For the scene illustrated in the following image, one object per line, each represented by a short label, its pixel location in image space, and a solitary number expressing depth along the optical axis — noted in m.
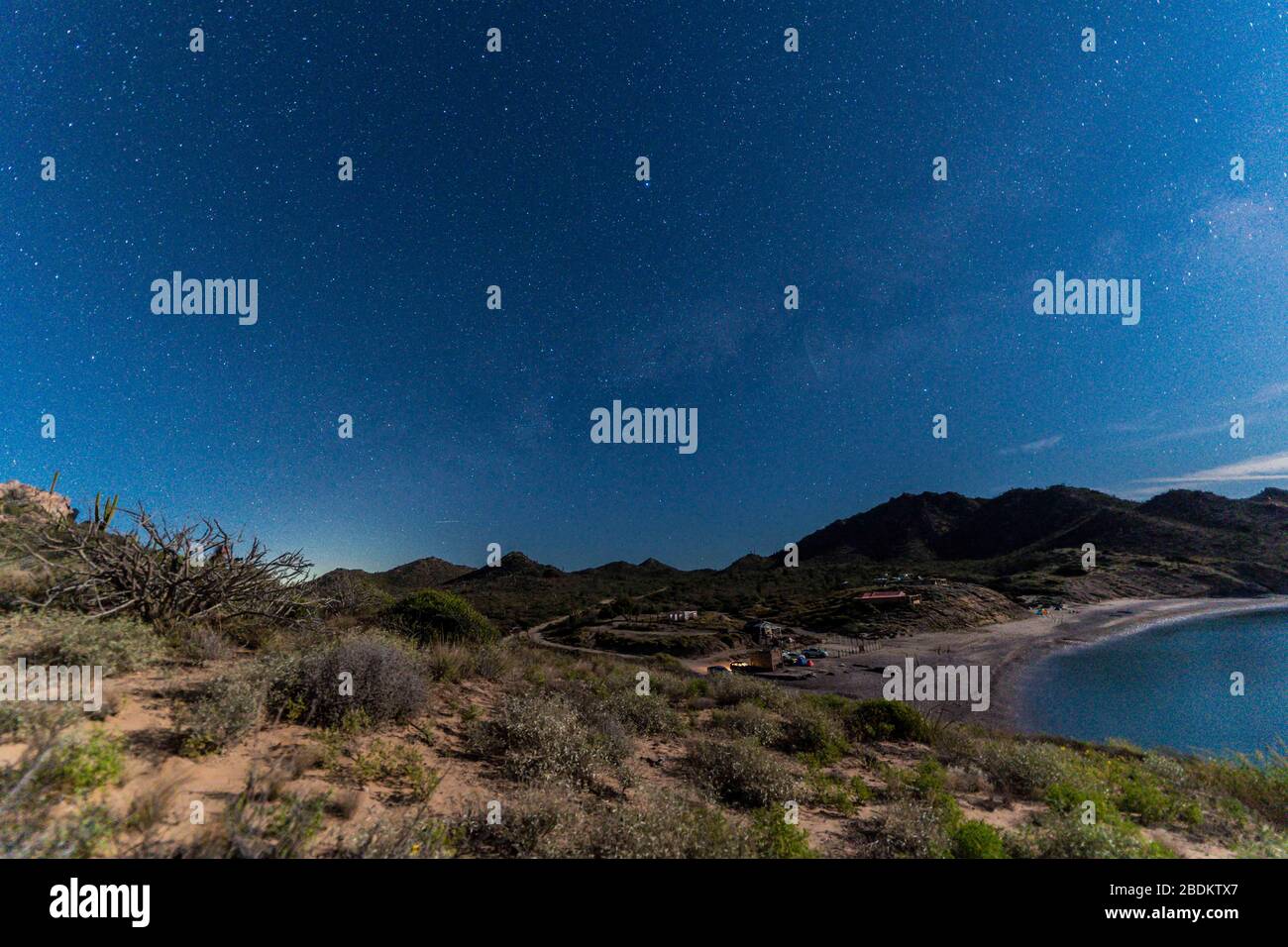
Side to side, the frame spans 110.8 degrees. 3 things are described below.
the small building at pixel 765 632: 47.75
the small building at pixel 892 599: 58.34
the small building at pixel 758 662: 35.31
